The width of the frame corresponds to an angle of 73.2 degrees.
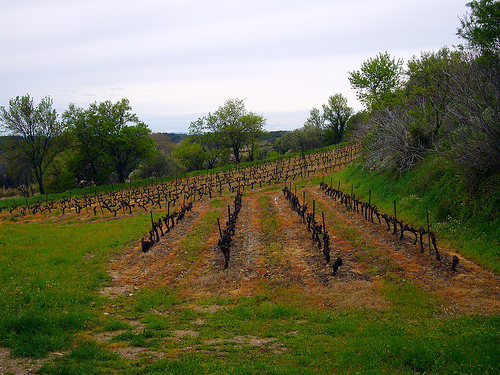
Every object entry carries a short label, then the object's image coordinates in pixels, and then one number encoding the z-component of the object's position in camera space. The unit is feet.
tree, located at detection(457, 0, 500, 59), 42.29
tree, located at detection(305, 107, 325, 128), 275.02
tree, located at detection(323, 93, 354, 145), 255.50
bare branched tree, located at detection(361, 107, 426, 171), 69.31
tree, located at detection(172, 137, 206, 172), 208.54
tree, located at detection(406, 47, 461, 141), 63.16
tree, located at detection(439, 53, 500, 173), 37.73
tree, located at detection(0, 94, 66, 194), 151.84
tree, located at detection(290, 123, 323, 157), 245.65
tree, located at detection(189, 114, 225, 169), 210.59
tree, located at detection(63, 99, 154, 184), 165.37
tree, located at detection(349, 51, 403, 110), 128.77
